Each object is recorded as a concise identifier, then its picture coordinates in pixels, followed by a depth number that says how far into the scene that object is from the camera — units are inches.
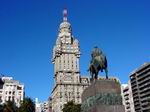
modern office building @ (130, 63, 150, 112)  3069.6
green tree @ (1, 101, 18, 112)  2107.7
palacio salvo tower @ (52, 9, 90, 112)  4065.9
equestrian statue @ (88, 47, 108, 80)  870.3
